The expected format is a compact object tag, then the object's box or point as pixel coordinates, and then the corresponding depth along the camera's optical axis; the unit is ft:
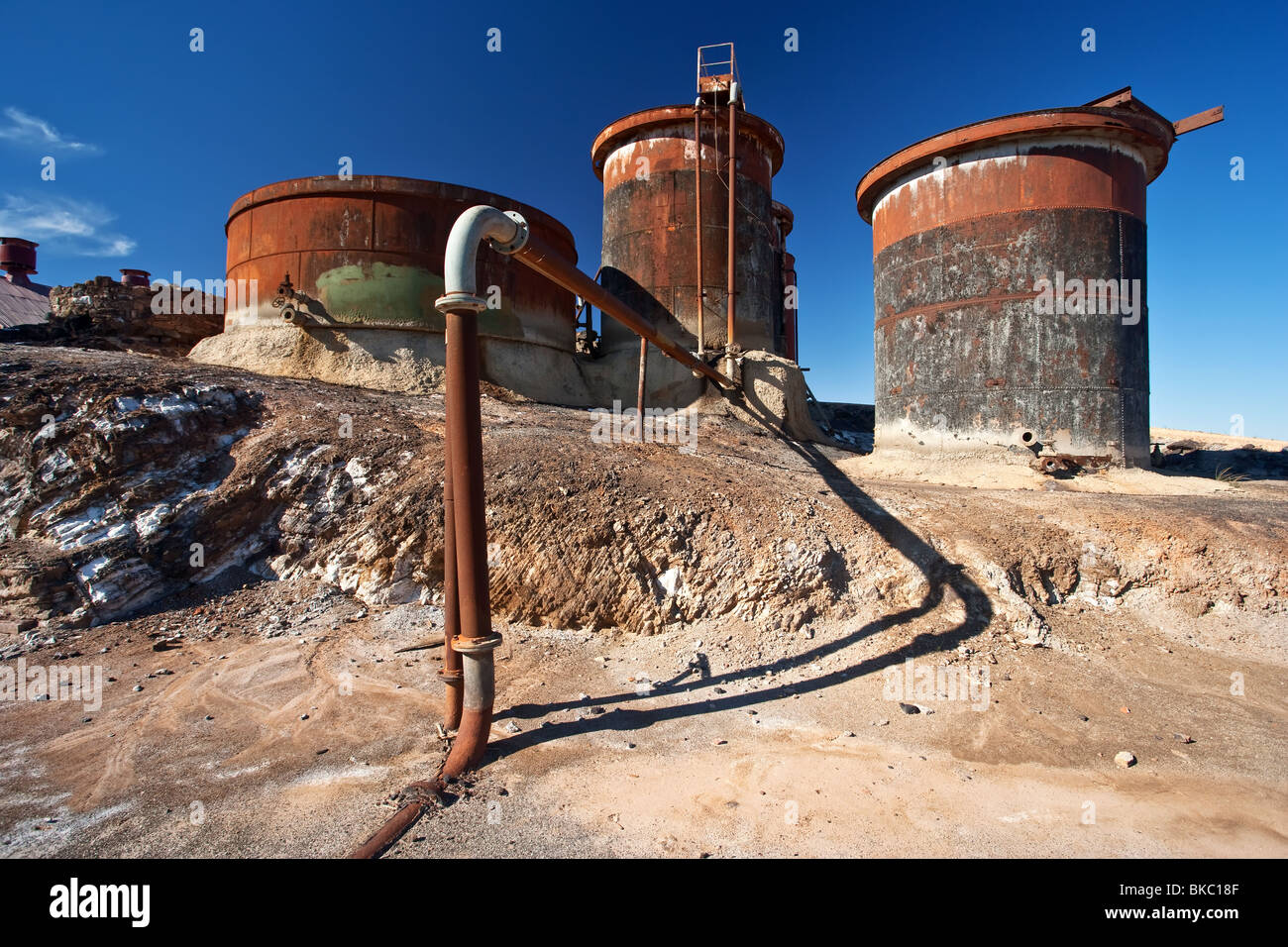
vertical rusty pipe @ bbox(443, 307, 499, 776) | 13.15
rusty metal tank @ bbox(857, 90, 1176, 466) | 28.81
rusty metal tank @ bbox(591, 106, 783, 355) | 40.55
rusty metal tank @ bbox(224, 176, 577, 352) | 31.91
